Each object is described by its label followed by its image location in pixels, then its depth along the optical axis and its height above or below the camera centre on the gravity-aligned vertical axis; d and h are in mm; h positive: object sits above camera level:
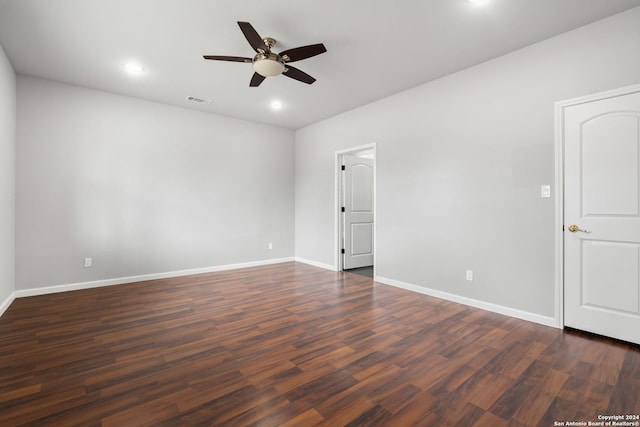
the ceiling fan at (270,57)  2588 +1451
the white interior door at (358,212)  5438 -54
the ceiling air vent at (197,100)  4471 +1723
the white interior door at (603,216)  2420 -85
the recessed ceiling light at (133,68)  3404 +1713
